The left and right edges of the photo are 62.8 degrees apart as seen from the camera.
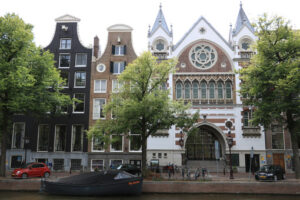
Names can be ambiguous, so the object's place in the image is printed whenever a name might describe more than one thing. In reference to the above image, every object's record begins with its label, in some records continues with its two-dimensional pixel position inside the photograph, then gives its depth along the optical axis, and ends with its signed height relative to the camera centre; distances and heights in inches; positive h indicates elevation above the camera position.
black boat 770.8 -156.1
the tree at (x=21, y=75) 893.2 +229.4
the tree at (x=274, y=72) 906.1 +241.0
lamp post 1299.2 +65.4
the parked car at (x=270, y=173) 900.0 -134.8
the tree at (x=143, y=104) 869.2 +109.8
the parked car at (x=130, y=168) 1023.9 -135.7
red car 941.3 -141.3
